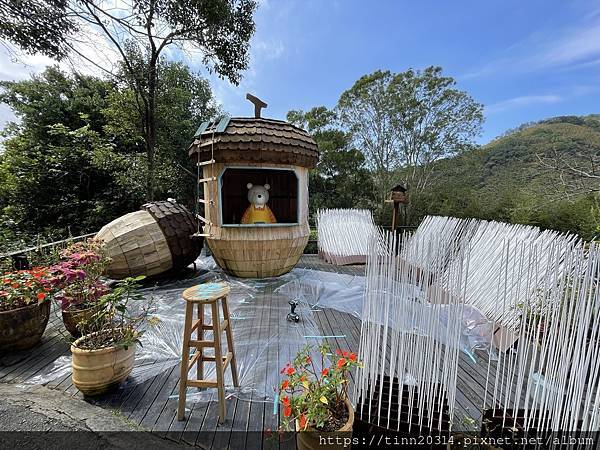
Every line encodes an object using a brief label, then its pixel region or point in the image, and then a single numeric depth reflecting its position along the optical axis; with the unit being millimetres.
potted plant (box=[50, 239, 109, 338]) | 2471
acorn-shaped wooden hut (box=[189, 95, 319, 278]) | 4074
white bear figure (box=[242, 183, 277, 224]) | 4805
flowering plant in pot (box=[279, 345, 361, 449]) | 1168
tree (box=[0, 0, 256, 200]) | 5711
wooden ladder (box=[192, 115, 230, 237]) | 4072
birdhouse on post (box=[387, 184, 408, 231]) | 6277
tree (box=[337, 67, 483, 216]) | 11609
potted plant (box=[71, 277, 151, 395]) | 1857
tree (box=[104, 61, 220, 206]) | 7125
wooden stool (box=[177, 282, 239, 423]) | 1672
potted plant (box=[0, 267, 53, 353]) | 2332
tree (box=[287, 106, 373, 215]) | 12492
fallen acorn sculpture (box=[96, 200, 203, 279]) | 3973
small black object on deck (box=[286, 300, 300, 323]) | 3138
